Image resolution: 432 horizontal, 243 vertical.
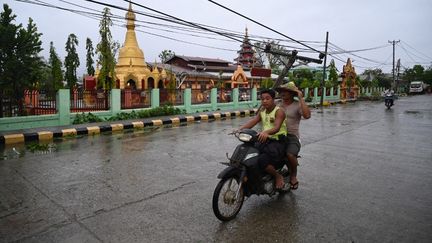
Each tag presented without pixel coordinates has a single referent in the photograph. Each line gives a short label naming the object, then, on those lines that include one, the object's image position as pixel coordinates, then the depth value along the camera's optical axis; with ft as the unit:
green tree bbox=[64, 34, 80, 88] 125.59
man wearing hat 13.98
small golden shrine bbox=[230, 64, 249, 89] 125.90
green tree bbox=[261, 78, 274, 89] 115.22
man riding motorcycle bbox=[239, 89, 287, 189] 12.72
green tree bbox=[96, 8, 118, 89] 54.49
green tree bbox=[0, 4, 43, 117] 37.22
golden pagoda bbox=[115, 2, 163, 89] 86.53
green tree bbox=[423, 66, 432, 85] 257.94
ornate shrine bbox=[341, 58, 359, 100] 131.64
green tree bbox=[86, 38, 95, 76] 121.49
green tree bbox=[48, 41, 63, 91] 70.13
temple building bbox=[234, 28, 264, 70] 178.40
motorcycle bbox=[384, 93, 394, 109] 80.77
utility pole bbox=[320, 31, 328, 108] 93.94
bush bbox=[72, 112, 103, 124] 42.57
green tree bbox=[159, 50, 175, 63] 168.78
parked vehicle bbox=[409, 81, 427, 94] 211.82
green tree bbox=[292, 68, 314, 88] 151.94
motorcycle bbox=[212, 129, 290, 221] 11.71
